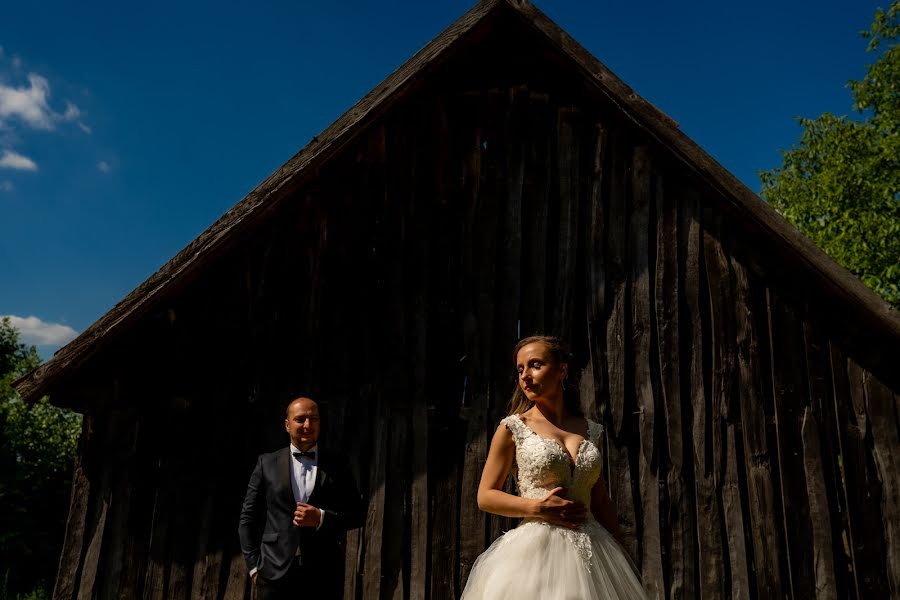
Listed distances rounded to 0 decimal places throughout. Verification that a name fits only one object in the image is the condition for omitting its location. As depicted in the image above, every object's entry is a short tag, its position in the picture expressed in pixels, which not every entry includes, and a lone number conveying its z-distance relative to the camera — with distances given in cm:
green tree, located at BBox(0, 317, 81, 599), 1363
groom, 384
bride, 310
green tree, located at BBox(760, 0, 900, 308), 1452
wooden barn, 470
